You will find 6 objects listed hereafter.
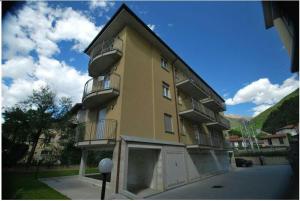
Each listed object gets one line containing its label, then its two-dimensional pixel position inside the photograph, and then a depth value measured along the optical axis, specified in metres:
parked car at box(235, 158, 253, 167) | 28.08
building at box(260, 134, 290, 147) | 40.73
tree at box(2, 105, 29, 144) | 18.80
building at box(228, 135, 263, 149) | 49.99
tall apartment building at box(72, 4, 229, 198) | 10.23
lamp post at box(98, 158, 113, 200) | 4.54
